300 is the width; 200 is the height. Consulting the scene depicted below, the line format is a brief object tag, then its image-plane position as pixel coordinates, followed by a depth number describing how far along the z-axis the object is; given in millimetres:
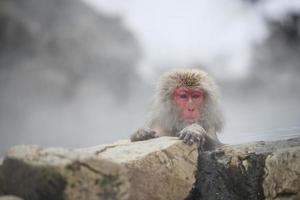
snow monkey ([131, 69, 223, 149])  7437
